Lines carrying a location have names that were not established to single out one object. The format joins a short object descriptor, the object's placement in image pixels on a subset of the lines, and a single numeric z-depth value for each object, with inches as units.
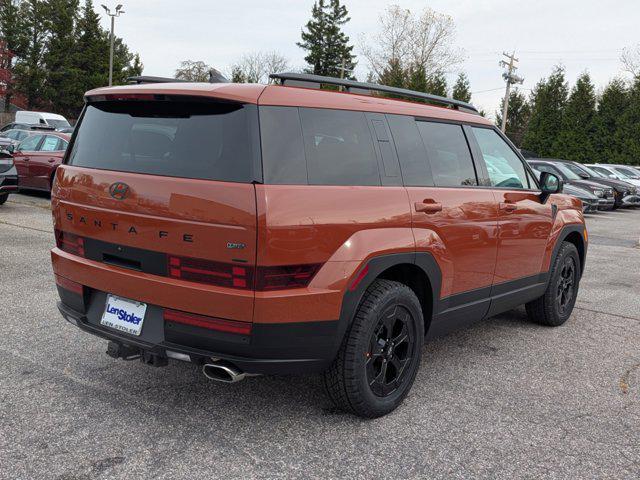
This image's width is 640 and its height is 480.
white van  1182.9
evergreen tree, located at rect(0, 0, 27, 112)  1995.6
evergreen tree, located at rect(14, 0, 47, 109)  1983.3
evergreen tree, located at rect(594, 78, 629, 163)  1342.3
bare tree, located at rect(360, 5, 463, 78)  2034.9
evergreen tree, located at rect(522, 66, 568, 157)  1433.3
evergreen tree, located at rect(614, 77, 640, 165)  1311.5
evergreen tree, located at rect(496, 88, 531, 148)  2219.5
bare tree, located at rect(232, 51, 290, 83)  2667.3
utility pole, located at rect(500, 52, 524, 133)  1632.6
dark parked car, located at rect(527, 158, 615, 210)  732.0
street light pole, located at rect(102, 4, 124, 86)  1416.1
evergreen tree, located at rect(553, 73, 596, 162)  1386.9
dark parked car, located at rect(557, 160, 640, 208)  821.2
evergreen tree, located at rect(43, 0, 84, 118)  1999.3
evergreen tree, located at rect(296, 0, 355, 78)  2290.8
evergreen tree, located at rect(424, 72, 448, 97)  1630.2
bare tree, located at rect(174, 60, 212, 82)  2286.4
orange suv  111.0
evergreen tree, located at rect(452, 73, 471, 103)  1809.8
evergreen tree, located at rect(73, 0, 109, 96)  2048.5
